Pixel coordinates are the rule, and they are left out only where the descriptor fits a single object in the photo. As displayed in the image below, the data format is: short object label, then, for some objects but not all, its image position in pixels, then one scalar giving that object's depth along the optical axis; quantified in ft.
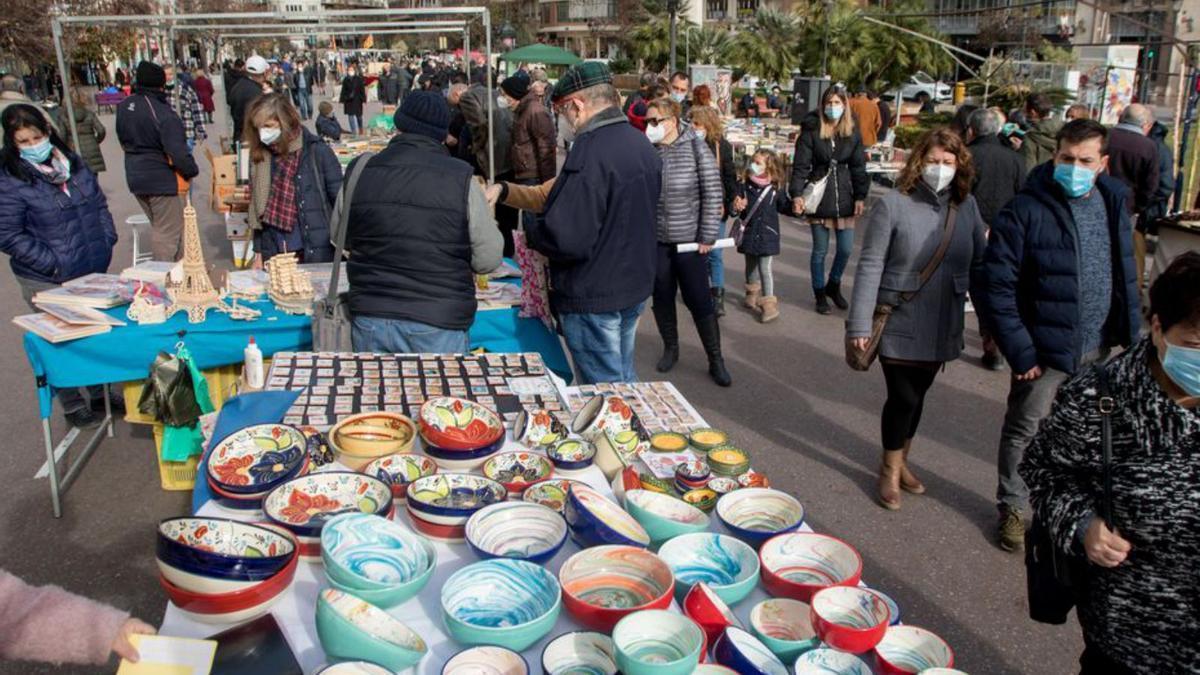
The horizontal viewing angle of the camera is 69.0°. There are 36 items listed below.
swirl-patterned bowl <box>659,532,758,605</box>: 6.35
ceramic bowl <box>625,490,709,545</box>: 6.99
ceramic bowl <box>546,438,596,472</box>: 8.10
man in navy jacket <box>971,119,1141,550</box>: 10.96
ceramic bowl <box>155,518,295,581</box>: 5.69
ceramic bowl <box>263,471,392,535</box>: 7.02
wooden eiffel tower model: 13.15
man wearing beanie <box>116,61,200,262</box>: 21.61
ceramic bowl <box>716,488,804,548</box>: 7.16
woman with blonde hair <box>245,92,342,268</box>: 16.14
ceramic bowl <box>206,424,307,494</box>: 7.36
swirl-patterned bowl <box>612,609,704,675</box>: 5.27
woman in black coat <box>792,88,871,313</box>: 21.98
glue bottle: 10.57
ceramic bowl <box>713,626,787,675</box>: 5.35
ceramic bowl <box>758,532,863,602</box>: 6.35
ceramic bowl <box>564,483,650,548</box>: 6.70
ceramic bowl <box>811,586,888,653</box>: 5.59
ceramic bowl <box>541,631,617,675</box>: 5.46
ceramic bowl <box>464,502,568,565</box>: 6.68
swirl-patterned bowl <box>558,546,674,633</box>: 5.92
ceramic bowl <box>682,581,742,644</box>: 5.81
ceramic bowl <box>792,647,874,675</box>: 5.44
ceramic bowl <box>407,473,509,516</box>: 6.91
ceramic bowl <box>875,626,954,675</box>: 5.54
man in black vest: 10.61
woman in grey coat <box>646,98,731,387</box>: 17.17
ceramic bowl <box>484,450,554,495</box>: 7.82
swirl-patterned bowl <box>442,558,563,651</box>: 5.68
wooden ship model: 13.44
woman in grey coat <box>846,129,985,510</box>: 12.12
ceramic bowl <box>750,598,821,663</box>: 5.66
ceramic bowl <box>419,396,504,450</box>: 8.32
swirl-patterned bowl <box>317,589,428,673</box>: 5.32
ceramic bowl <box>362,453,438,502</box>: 7.77
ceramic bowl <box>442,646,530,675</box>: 5.39
